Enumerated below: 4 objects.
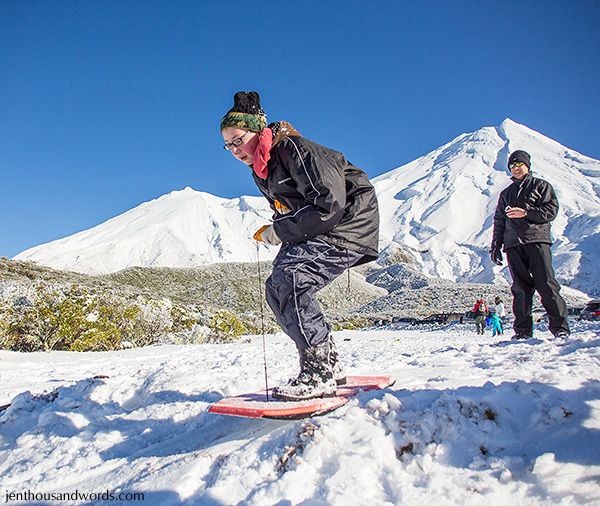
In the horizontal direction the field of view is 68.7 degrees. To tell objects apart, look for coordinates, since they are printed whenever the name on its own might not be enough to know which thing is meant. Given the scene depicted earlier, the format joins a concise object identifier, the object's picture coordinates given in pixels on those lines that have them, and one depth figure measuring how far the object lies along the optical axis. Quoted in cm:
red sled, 192
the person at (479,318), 1138
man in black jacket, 419
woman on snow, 227
